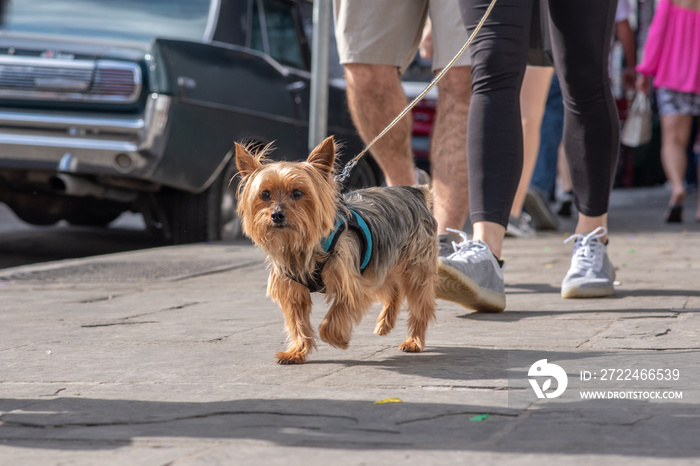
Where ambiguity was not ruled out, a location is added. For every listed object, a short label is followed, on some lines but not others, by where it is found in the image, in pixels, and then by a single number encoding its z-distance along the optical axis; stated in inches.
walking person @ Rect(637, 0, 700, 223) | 719.7
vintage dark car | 517.7
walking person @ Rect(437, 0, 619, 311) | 322.0
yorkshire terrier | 254.2
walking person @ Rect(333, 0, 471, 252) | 376.5
